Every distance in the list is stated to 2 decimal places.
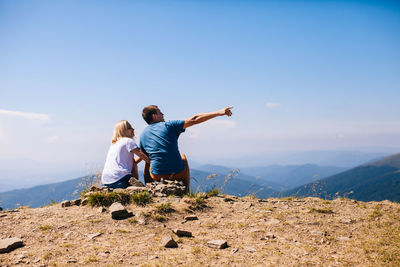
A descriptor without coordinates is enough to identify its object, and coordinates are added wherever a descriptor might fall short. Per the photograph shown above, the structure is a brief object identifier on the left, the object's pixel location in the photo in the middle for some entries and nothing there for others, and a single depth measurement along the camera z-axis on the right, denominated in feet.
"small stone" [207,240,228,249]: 14.35
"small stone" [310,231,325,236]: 16.35
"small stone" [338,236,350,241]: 15.37
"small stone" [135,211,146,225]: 17.44
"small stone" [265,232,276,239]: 15.89
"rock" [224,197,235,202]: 24.07
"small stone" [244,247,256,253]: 13.97
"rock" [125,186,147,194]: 21.70
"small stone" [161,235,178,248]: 14.29
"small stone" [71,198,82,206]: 21.38
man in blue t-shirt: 22.56
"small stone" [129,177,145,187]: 23.76
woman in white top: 23.57
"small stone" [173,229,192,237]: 15.94
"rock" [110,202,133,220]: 18.06
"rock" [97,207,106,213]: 19.16
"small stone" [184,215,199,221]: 18.93
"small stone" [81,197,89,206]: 21.01
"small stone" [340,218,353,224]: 18.45
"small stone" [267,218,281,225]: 18.39
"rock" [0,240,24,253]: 13.41
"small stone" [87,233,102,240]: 15.33
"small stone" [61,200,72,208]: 21.07
